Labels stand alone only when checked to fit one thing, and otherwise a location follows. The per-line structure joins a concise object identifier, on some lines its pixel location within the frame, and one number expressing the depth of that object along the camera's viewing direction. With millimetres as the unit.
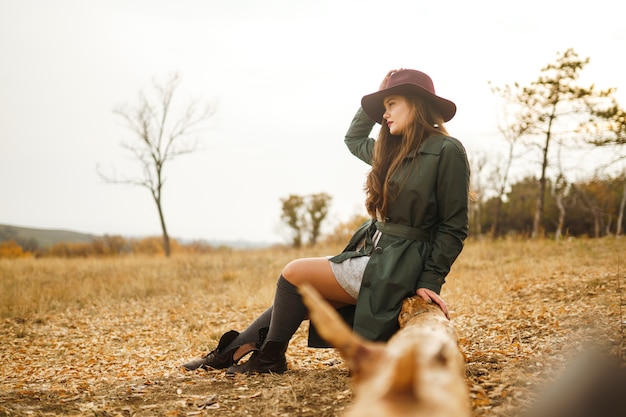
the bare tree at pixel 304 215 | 36531
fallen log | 1276
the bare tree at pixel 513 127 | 19375
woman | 2656
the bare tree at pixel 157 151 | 19859
